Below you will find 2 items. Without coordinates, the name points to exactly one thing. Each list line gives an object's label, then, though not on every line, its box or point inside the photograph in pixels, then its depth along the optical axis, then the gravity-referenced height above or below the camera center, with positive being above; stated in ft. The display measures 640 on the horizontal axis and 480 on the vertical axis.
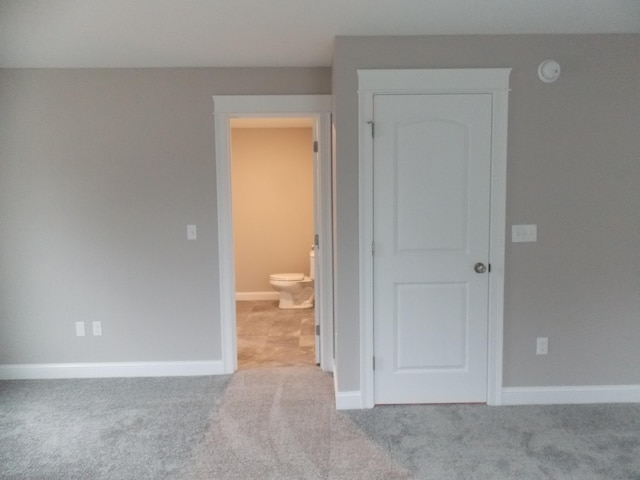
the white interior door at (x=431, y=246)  8.73 -0.60
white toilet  17.29 -2.81
